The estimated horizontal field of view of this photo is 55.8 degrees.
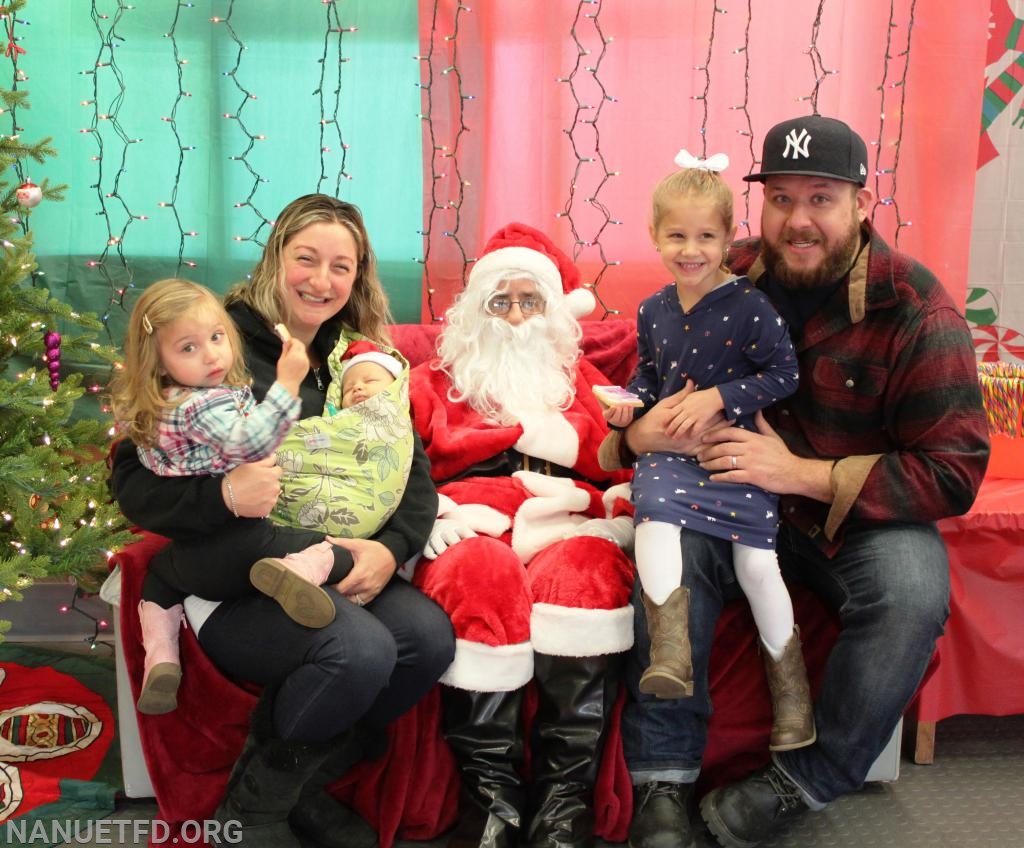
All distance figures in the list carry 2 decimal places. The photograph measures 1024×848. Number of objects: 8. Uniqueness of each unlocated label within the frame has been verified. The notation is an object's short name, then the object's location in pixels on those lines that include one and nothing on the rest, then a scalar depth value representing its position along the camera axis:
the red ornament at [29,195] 2.66
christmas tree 2.55
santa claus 2.04
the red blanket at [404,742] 2.03
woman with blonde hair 1.84
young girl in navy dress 2.08
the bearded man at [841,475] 2.04
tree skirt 2.21
